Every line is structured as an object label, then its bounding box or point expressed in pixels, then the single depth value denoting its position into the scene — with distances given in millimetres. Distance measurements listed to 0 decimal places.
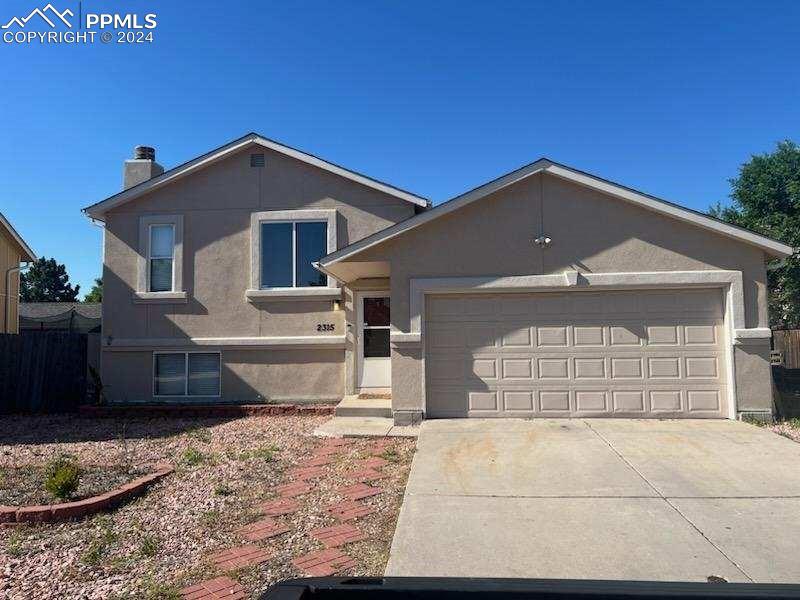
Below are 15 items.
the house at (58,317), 27031
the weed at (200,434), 9020
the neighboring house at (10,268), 17578
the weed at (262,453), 7582
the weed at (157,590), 3799
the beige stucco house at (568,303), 9102
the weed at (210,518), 5164
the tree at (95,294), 60750
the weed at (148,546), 4508
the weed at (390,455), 7289
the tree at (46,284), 58906
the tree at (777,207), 22922
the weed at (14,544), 4574
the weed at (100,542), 4427
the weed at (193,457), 7289
